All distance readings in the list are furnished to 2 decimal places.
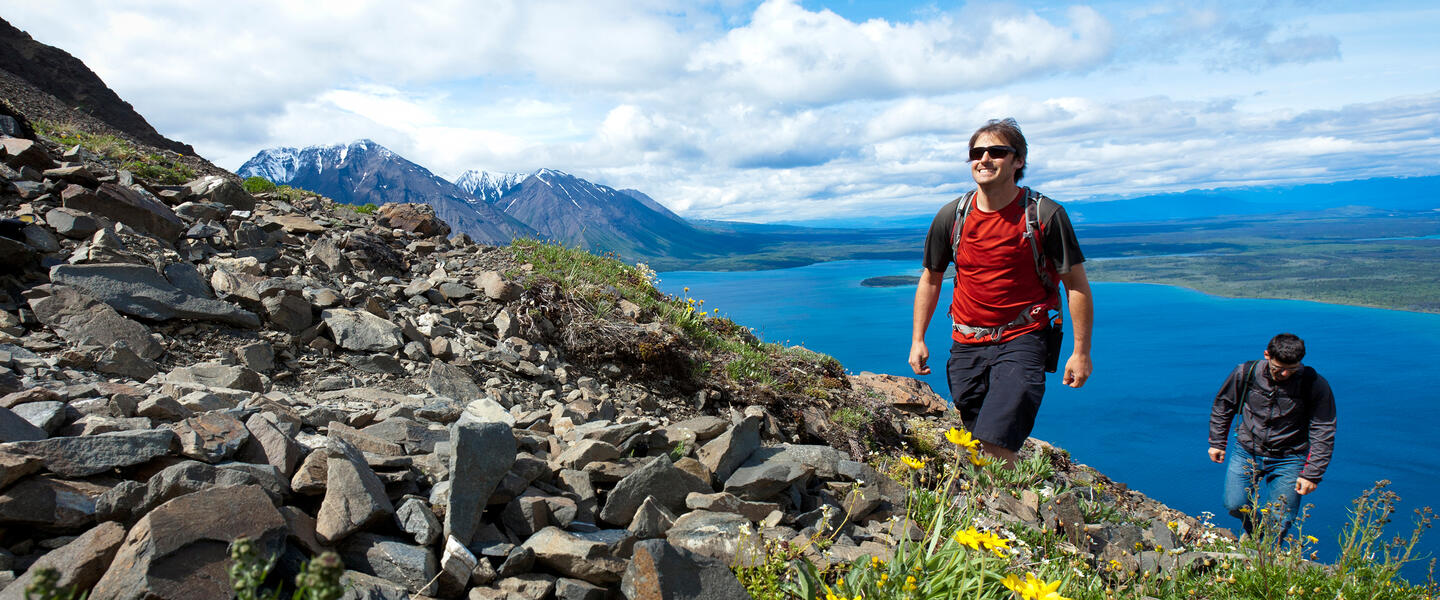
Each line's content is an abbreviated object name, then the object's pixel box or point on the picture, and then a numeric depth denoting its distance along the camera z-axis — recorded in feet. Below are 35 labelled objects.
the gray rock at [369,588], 8.44
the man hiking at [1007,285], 14.46
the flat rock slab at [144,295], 17.89
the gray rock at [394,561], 9.30
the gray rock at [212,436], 10.07
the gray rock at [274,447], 10.44
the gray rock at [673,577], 9.18
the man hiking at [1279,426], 20.95
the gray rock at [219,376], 15.71
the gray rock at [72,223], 20.08
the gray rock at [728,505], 12.81
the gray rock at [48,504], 8.36
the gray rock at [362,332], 19.89
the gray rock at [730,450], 14.76
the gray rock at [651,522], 11.57
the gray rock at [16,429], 9.41
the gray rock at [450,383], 18.45
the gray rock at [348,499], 9.42
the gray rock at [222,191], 27.32
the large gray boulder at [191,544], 7.58
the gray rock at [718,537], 11.17
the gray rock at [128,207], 22.04
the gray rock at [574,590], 9.59
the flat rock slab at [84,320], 16.29
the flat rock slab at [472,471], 10.10
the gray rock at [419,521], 9.90
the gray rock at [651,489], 12.10
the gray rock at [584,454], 13.29
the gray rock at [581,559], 9.86
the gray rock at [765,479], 14.24
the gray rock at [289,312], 19.69
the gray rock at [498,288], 24.09
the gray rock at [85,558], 7.55
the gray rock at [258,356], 17.79
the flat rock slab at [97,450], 8.99
